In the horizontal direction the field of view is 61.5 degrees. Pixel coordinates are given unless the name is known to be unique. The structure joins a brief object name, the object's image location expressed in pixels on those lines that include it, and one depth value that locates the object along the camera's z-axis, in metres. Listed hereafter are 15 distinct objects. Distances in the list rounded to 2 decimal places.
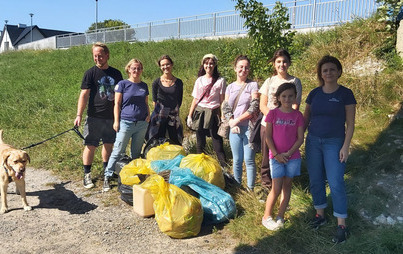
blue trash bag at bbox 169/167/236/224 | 3.58
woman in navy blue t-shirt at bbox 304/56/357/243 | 3.07
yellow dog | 3.92
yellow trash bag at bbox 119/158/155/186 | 4.14
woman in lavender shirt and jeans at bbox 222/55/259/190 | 3.87
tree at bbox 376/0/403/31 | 6.64
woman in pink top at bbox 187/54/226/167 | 4.46
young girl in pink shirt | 3.19
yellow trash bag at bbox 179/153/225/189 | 3.91
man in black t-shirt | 4.53
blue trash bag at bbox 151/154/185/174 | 4.15
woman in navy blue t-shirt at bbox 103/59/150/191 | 4.44
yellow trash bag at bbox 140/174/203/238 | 3.29
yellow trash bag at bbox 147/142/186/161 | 4.49
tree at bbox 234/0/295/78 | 4.80
